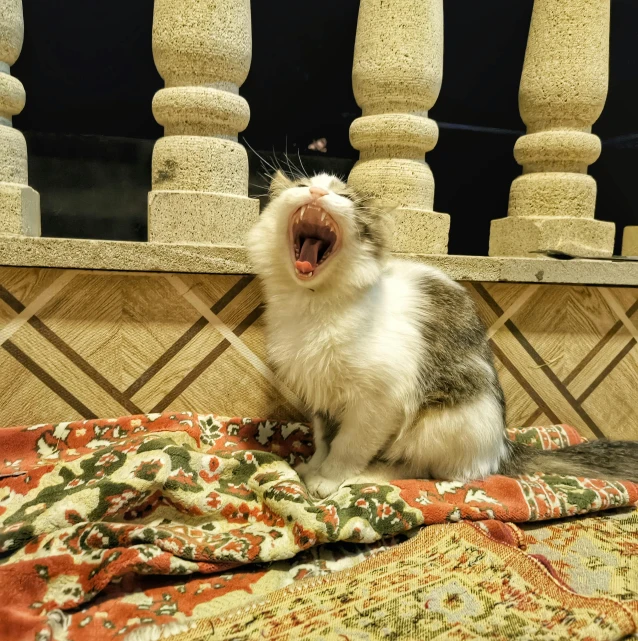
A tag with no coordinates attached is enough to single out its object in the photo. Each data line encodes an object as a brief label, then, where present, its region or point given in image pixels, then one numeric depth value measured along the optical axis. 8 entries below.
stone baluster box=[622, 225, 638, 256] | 0.91
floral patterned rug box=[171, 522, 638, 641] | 0.40
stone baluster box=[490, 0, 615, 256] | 0.75
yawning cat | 0.54
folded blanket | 0.44
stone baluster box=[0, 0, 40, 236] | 0.61
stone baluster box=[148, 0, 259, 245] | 0.63
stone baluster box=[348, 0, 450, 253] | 0.69
